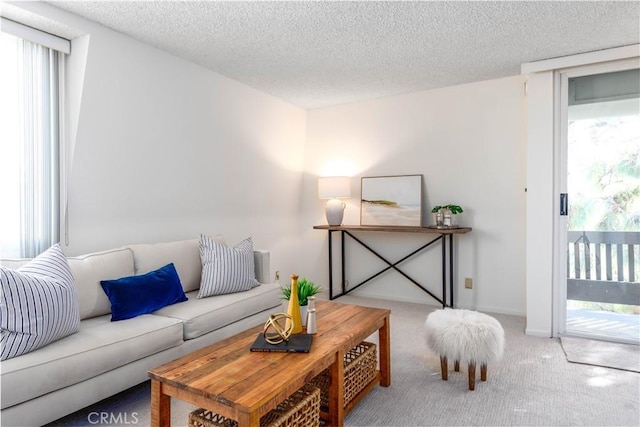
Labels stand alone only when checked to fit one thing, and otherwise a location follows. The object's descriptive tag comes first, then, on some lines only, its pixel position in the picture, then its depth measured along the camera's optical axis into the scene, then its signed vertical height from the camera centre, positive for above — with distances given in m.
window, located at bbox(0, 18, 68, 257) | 2.37 +0.45
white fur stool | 2.15 -0.73
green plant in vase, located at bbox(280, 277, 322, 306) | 2.04 -0.42
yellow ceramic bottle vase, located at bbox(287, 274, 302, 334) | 1.97 -0.49
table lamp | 4.43 +0.23
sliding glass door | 3.02 +0.07
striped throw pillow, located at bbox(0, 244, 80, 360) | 1.68 -0.44
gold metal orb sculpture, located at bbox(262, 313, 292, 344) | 1.82 -0.58
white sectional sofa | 1.63 -0.67
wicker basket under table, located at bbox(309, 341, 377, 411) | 2.00 -0.89
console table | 3.79 -0.37
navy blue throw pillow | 2.25 -0.50
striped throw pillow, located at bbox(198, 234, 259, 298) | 2.82 -0.43
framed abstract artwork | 4.18 +0.14
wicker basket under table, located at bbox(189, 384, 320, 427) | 1.52 -0.84
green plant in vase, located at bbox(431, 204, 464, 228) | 3.85 -0.01
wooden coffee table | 1.36 -0.64
